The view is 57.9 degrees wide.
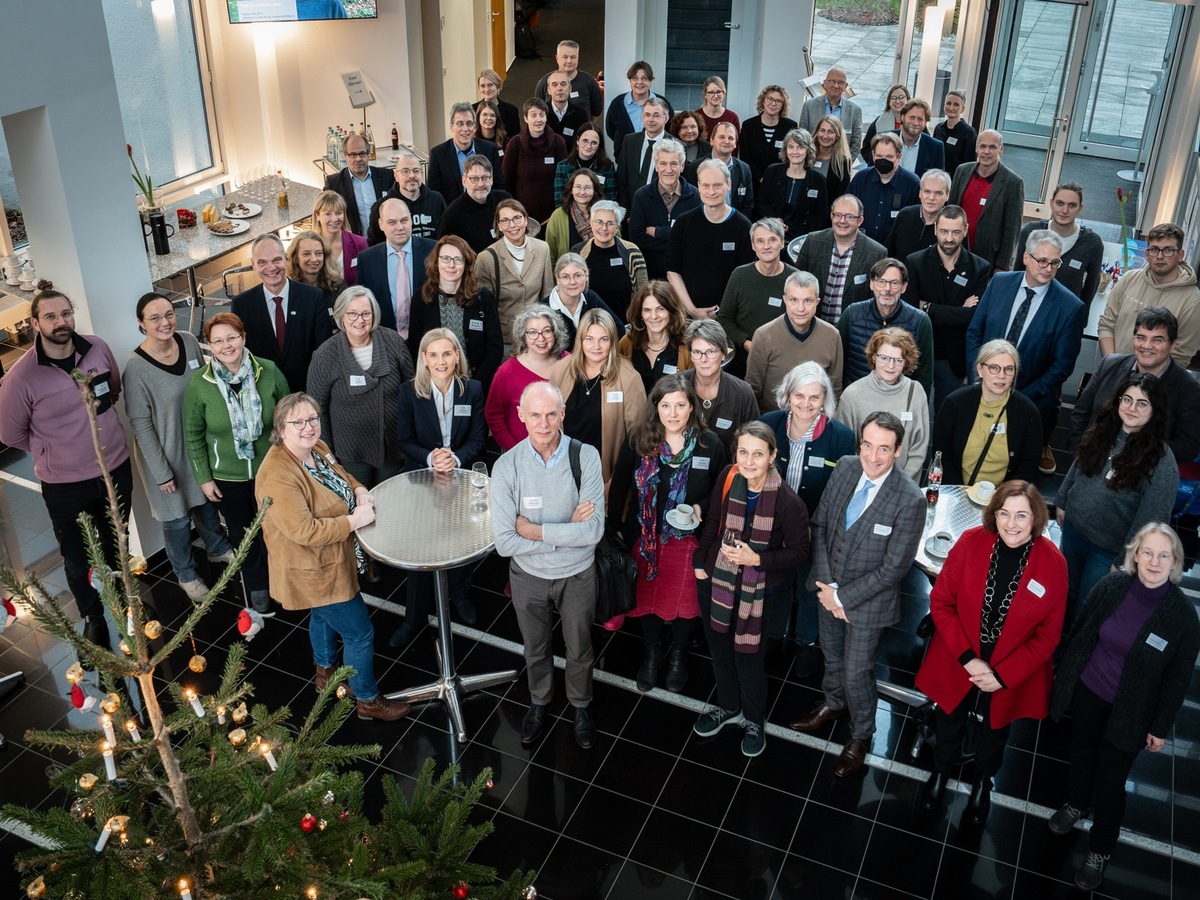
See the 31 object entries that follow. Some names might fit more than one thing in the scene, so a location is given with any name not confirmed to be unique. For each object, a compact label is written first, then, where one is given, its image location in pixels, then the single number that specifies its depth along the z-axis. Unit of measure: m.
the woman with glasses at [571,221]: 6.72
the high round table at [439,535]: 4.46
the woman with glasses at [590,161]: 7.55
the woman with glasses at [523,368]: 5.20
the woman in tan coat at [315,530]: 4.31
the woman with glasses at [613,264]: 6.23
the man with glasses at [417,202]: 6.91
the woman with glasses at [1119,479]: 4.60
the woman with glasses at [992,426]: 4.91
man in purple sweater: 4.96
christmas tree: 2.46
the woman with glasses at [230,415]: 5.17
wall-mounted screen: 9.62
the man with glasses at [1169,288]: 5.98
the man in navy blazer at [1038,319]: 5.84
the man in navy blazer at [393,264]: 6.11
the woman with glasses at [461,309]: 5.79
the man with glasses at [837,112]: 8.77
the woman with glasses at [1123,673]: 3.80
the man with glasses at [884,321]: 5.41
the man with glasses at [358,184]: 7.31
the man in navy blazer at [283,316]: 5.82
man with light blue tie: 4.21
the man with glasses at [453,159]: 7.76
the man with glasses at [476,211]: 6.76
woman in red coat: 3.99
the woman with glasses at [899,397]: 4.88
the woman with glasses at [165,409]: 5.25
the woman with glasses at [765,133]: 8.28
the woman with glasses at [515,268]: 6.25
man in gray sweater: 4.38
